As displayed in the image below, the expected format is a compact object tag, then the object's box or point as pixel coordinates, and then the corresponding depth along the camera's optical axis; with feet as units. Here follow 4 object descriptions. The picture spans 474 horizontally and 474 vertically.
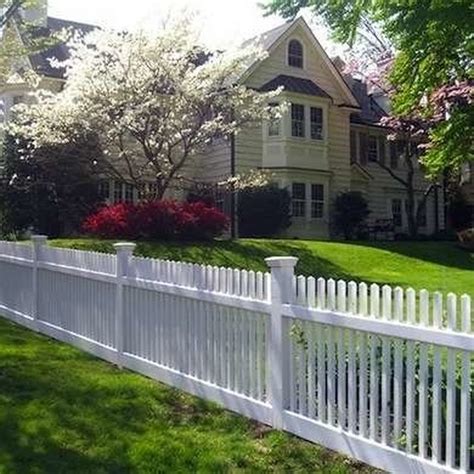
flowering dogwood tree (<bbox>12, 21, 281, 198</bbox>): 67.62
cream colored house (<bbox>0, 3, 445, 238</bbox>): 92.17
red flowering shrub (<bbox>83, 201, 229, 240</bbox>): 62.23
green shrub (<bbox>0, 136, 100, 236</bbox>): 76.69
